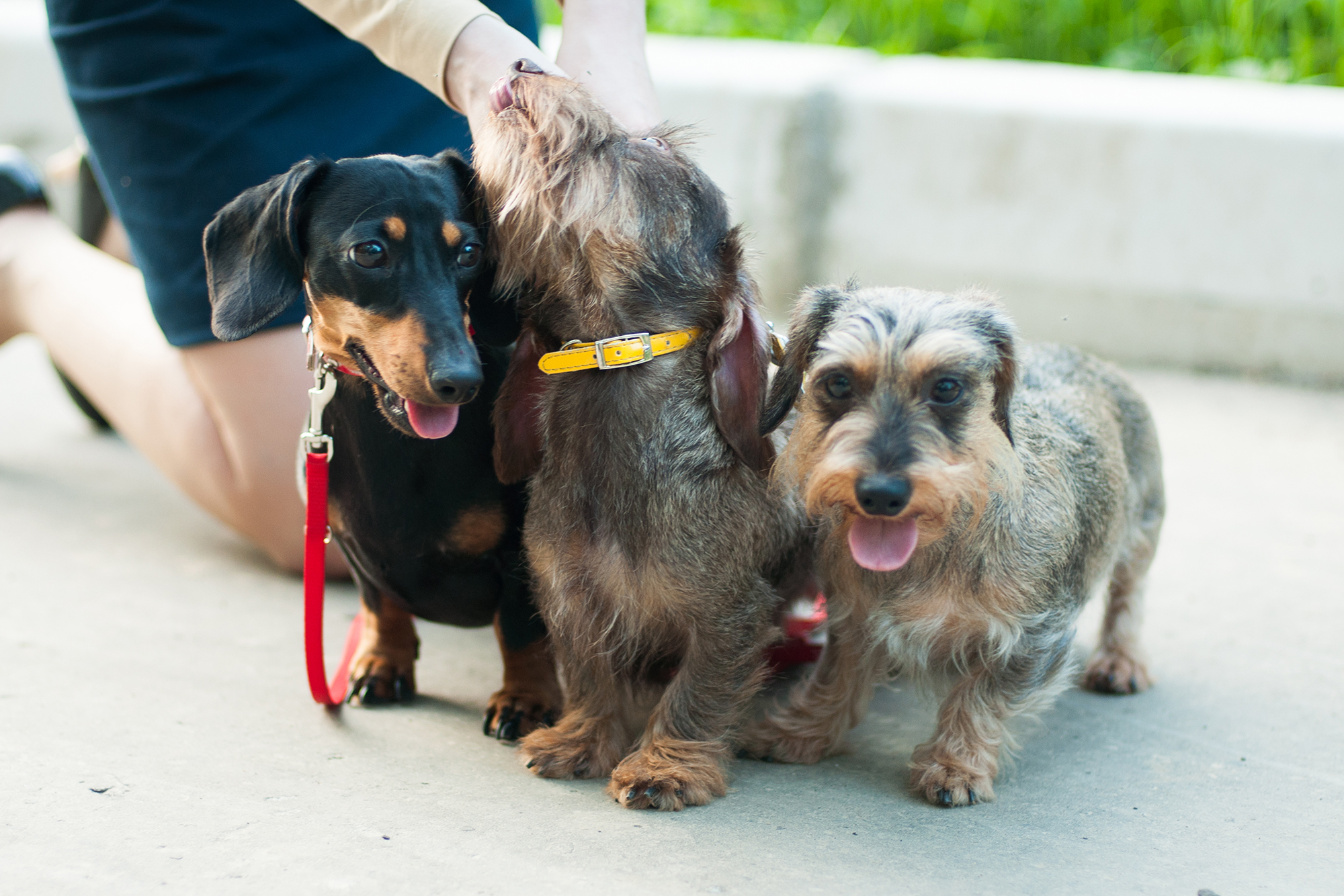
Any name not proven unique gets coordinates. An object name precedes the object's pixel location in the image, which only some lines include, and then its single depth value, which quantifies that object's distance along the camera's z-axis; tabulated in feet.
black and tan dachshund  7.80
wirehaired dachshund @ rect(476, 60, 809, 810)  7.66
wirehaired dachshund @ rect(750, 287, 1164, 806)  7.43
